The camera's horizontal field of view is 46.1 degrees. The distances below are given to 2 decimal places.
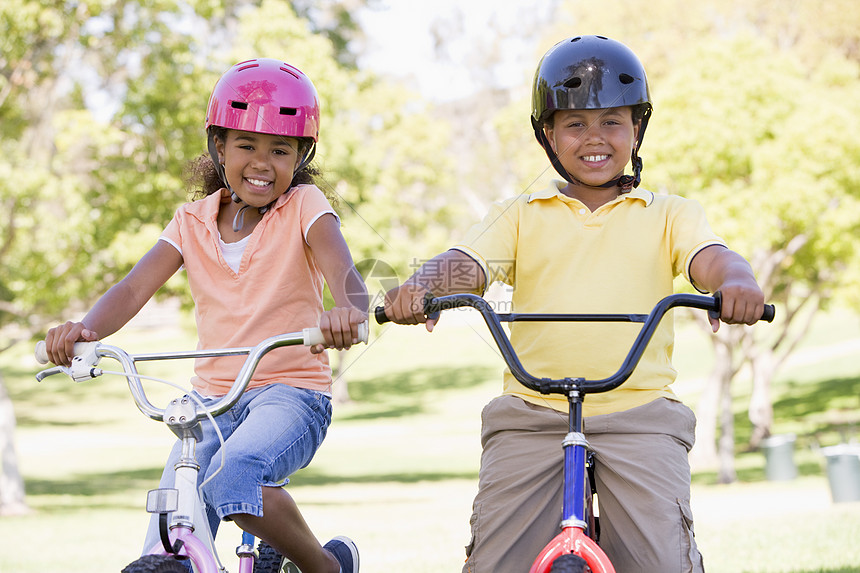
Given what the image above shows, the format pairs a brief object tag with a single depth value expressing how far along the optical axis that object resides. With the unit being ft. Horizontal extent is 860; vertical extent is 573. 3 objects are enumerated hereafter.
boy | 10.91
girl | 12.13
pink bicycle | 9.82
